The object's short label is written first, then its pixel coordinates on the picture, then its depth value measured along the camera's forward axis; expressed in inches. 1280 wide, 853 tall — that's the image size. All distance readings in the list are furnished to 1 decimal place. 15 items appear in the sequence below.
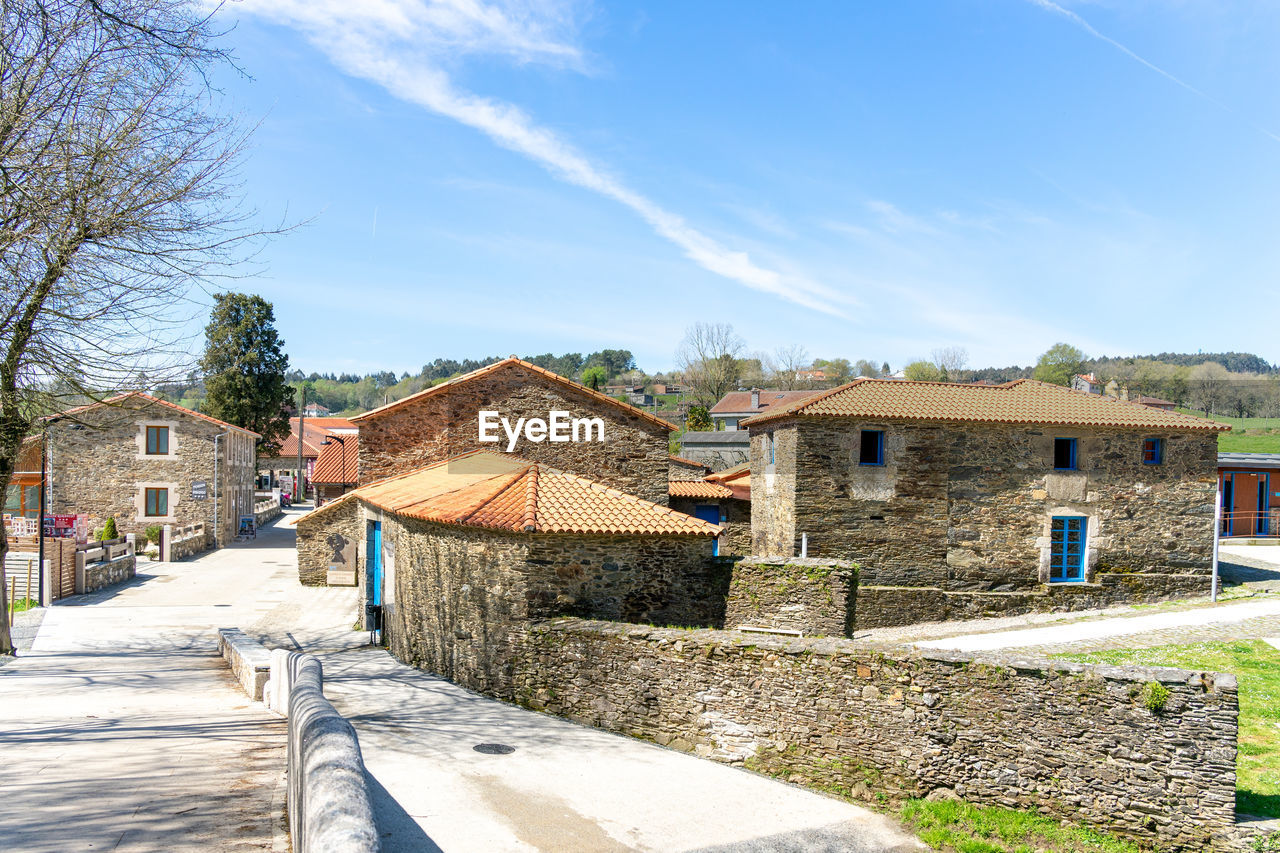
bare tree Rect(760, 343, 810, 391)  3115.2
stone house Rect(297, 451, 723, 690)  466.6
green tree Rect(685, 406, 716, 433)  2303.2
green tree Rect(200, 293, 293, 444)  1899.6
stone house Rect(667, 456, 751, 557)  1054.4
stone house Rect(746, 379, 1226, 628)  833.5
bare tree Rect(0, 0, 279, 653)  332.8
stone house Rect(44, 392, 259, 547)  1248.2
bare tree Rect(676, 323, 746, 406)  2908.5
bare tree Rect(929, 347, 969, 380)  3284.9
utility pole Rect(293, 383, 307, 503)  2190.9
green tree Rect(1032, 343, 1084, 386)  2834.6
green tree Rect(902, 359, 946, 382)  3120.1
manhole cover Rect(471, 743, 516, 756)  359.6
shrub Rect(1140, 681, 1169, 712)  323.9
